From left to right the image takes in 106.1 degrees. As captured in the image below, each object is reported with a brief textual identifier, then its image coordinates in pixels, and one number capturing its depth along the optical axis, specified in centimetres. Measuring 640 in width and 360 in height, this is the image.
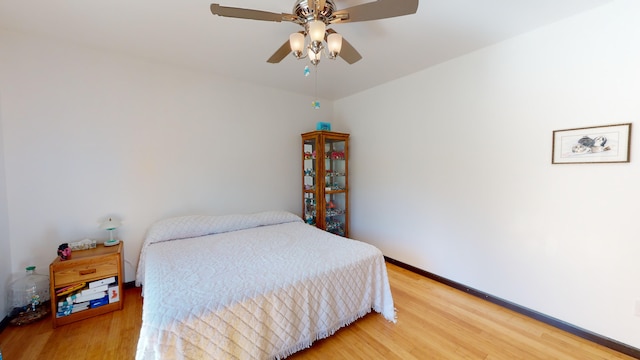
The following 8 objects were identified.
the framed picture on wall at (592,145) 166
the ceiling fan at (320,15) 130
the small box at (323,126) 354
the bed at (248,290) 127
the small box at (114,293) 212
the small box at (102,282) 205
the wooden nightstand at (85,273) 191
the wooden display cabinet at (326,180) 342
